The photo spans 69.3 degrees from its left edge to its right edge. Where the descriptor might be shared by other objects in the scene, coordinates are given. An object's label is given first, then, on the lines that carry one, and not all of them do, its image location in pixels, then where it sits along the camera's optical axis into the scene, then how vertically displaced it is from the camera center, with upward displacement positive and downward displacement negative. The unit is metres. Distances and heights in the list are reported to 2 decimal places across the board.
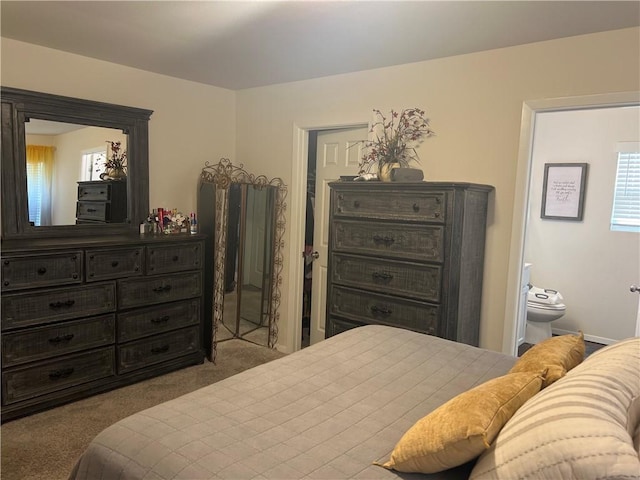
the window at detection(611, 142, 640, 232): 4.46 +0.14
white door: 3.96 +0.04
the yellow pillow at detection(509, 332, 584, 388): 1.42 -0.51
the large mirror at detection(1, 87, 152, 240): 3.11 +0.18
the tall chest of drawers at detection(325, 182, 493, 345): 2.74 -0.37
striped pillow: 0.86 -0.47
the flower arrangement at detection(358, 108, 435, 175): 3.31 +0.45
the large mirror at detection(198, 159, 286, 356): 4.06 -0.55
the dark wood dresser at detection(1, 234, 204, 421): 2.79 -0.87
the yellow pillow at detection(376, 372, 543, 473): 1.09 -0.55
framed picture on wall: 4.70 +0.14
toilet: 4.52 -1.06
